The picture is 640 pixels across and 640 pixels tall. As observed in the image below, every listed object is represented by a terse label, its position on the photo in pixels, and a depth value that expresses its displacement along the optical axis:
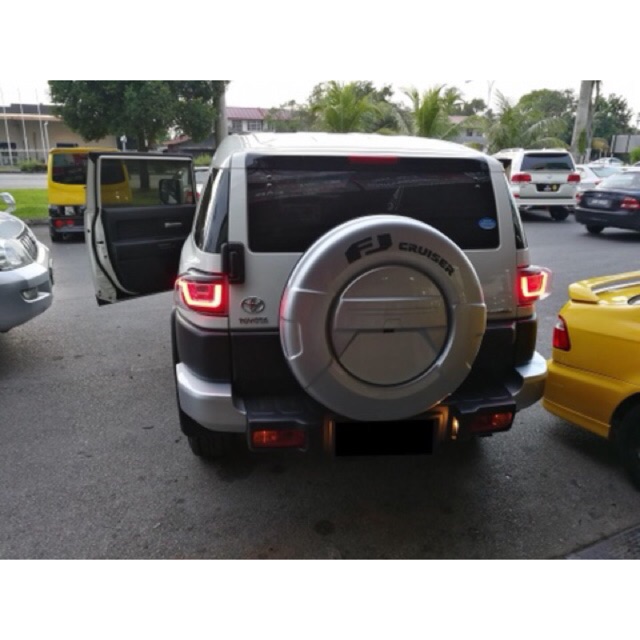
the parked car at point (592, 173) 15.57
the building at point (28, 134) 42.94
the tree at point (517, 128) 21.09
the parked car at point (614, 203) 10.90
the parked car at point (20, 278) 4.36
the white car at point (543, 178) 13.33
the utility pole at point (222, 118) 15.05
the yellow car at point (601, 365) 2.93
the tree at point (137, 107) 13.02
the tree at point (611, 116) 55.46
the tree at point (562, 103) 53.40
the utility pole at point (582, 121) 20.88
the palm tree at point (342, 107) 16.88
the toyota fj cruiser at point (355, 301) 2.24
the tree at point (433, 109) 17.12
